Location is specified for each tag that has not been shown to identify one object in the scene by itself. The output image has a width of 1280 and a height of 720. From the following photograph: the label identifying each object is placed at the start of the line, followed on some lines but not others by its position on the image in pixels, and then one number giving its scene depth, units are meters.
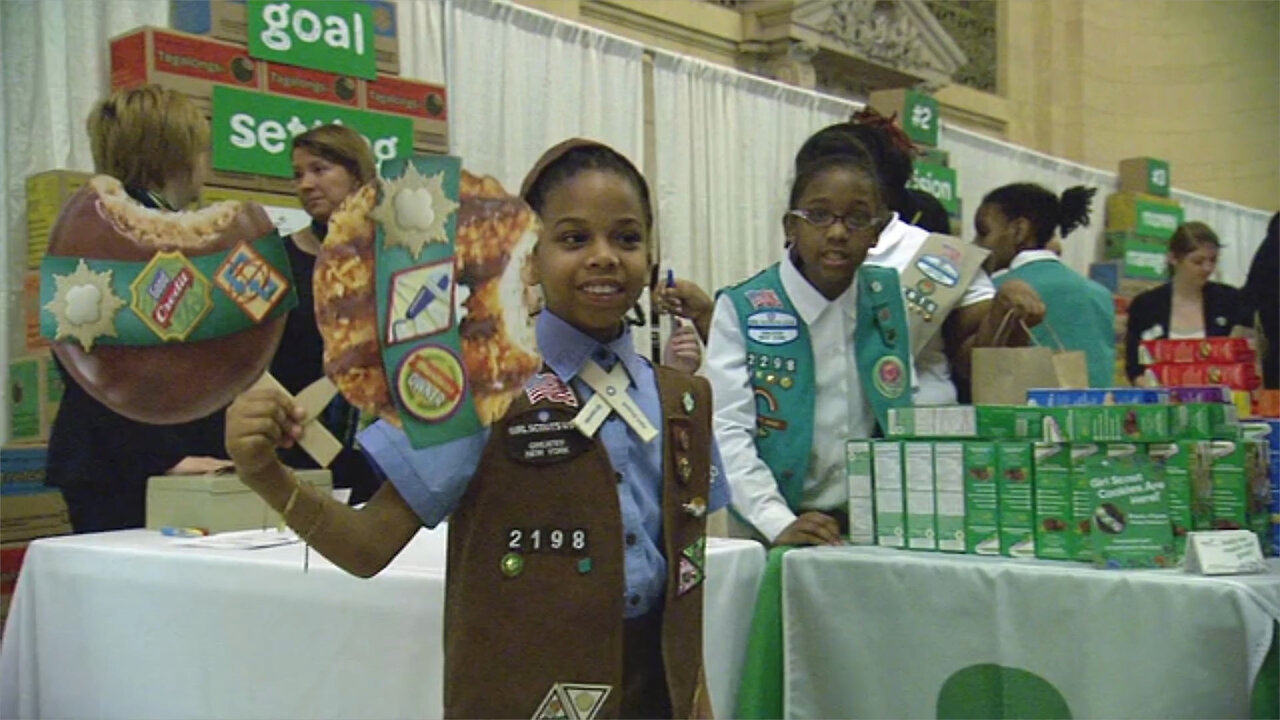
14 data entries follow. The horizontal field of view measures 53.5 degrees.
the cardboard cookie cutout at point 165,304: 1.43
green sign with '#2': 7.32
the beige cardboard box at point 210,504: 2.22
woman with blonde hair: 1.65
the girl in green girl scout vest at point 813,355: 2.07
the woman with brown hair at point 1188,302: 4.72
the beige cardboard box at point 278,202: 3.44
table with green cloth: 1.66
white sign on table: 1.69
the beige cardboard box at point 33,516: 3.30
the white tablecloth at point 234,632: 1.73
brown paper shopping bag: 2.10
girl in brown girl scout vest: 1.17
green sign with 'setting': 3.47
